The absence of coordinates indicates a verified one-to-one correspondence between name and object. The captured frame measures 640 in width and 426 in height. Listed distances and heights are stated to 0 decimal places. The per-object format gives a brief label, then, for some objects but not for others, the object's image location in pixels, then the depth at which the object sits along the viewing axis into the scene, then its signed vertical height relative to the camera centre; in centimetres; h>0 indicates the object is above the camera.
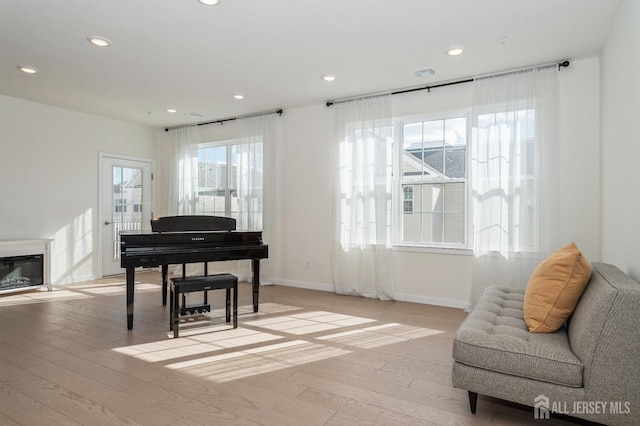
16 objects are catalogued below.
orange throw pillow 209 -44
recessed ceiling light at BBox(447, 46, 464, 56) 347 +162
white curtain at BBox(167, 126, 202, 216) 649 +77
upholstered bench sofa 168 -72
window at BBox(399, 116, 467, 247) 445 +44
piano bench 327 -67
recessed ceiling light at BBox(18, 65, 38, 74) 396 +163
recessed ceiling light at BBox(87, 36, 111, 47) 328 +162
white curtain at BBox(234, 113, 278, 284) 564 +62
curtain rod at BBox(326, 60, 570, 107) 377 +161
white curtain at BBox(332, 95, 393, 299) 472 +24
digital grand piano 336 -29
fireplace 474 -66
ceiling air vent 399 +163
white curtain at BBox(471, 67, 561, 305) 377 +45
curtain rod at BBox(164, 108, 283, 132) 566 +166
